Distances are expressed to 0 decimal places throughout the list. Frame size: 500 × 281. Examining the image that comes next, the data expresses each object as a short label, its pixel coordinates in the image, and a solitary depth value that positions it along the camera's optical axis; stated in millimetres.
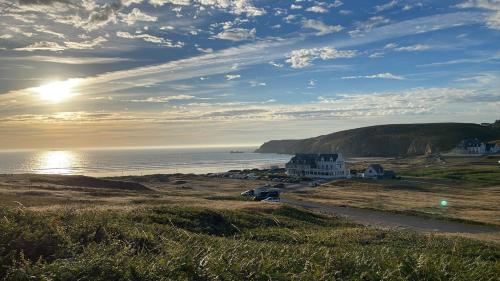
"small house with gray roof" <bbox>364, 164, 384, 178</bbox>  116931
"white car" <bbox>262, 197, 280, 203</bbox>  58781
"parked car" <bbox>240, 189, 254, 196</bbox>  72500
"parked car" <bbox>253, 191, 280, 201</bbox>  60241
